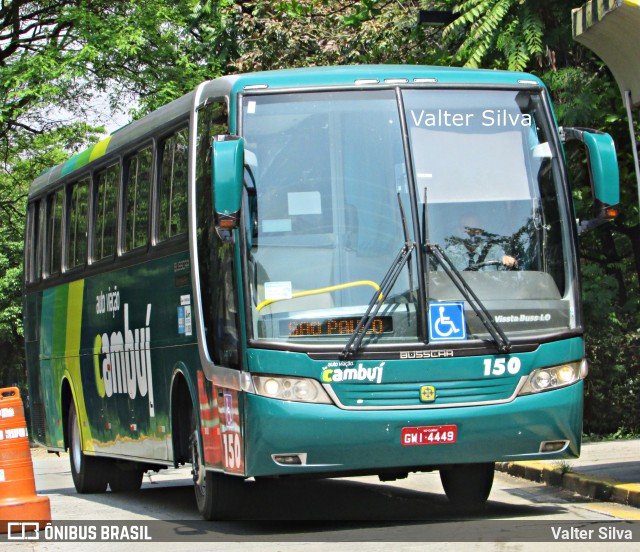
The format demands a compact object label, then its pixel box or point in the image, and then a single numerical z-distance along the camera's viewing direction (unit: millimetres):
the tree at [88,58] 27656
